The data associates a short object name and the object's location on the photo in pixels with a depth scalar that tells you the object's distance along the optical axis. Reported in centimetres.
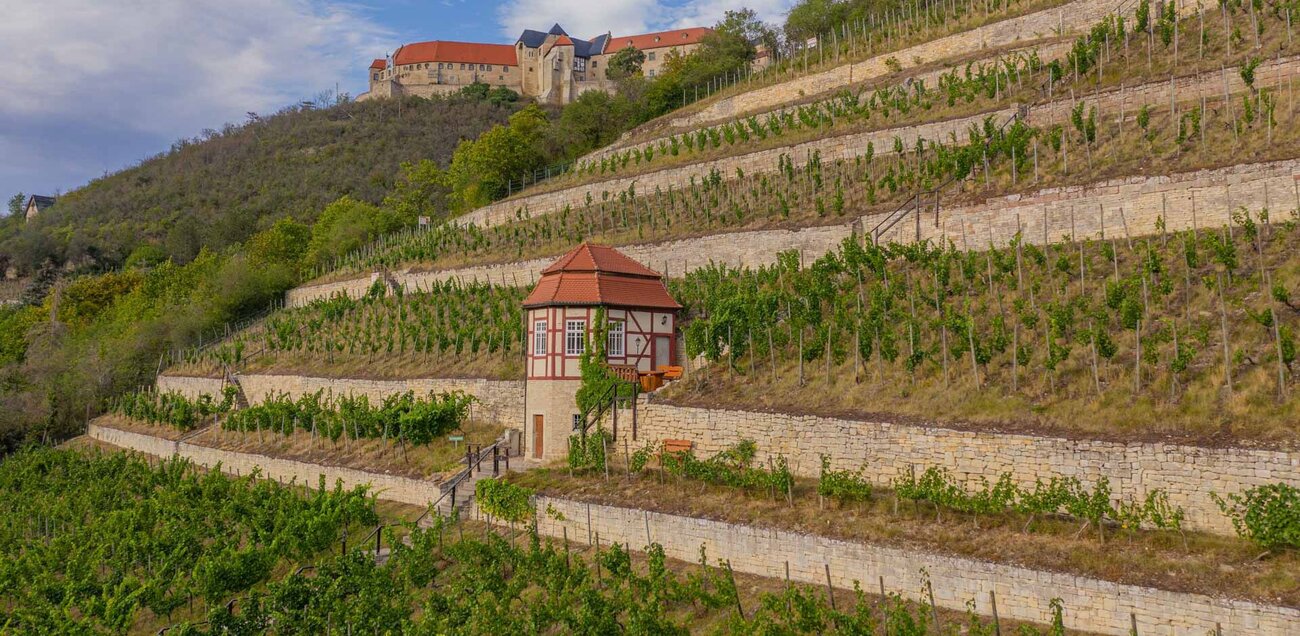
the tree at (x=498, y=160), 5241
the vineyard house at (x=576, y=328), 2377
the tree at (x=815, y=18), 5628
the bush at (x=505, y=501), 2044
